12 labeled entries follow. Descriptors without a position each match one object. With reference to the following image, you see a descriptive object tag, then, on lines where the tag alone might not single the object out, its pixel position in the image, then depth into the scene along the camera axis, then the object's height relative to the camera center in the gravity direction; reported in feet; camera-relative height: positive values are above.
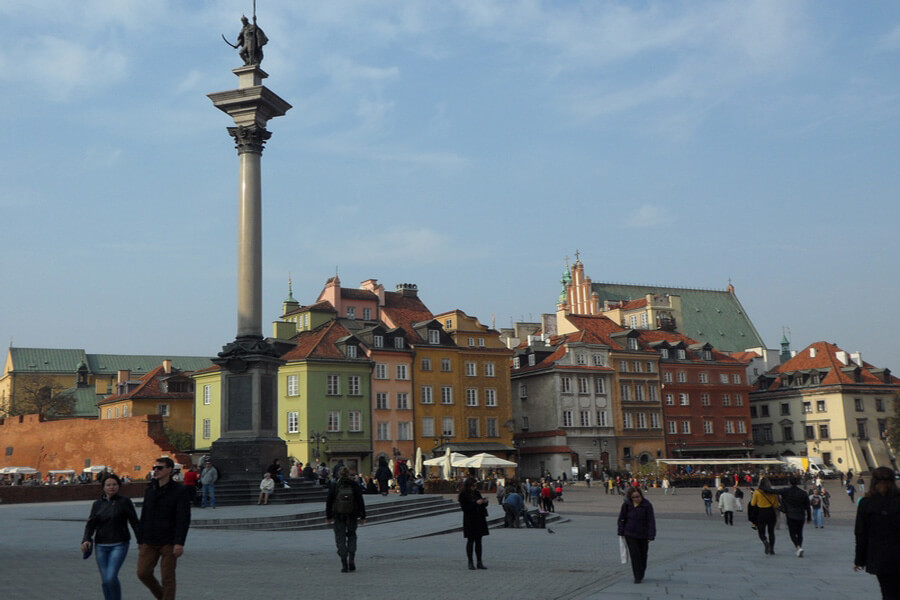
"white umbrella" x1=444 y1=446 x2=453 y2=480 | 171.19 -1.11
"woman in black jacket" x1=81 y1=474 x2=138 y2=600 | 33.96 -2.10
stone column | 102.17 +11.36
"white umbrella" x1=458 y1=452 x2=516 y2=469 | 170.60 -0.67
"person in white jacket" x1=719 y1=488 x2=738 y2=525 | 102.30 -6.03
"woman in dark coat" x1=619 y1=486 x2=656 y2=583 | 45.98 -3.69
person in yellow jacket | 62.44 -4.18
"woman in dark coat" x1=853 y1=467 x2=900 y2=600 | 29.09 -2.75
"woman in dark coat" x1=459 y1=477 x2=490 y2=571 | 52.80 -3.48
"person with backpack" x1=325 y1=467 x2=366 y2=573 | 50.62 -2.69
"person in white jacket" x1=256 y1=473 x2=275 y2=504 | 95.81 -2.08
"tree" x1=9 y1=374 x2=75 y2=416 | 359.46 +29.51
